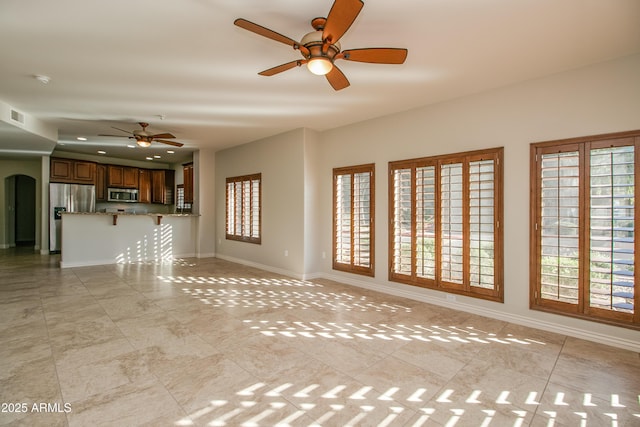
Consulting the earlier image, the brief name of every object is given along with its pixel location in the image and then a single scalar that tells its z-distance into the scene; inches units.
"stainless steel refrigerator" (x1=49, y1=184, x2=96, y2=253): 317.5
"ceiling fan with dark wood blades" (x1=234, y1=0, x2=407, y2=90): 81.3
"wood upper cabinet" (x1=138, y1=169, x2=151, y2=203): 385.1
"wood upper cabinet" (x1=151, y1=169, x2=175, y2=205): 394.6
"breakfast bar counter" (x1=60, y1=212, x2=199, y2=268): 258.4
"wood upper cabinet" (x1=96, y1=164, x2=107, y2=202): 352.2
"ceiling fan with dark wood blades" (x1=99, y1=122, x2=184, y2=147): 218.2
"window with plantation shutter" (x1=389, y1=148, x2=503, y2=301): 149.9
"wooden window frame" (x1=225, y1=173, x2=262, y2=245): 263.4
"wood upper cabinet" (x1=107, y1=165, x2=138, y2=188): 362.6
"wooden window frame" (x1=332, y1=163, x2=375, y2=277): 199.2
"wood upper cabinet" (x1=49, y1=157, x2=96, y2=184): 319.9
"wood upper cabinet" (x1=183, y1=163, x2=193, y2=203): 336.8
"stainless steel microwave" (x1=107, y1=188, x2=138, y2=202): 363.3
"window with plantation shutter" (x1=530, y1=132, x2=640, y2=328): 116.1
